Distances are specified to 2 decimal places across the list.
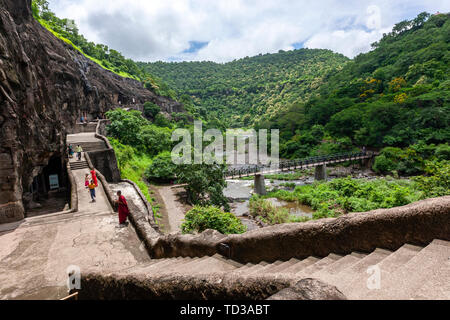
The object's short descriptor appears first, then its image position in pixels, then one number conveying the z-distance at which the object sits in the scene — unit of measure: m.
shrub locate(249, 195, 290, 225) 17.12
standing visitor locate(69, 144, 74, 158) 14.95
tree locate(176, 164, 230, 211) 17.44
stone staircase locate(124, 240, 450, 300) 1.56
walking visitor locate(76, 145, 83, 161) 14.10
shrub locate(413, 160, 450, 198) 12.51
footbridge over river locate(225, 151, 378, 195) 23.61
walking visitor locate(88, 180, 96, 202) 8.87
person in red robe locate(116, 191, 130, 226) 6.82
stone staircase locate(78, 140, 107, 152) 16.59
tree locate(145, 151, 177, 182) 22.97
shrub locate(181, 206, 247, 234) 10.07
